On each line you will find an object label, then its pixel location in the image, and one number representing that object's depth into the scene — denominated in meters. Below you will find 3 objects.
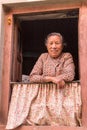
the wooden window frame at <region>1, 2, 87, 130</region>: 2.61
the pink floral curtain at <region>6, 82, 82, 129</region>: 2.62
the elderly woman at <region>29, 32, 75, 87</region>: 2.77
